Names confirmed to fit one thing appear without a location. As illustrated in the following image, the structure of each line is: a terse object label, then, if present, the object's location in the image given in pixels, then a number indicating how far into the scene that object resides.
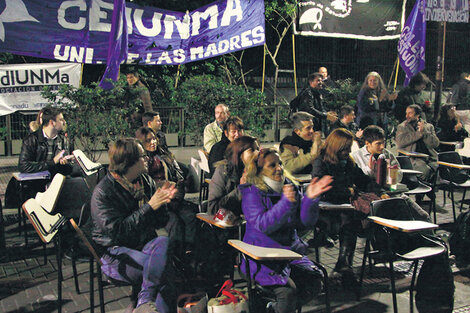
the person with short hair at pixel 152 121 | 7.66
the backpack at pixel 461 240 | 5.80
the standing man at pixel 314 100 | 10.02
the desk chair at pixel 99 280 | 4.09
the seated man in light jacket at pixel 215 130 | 8.16
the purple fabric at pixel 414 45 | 11.91
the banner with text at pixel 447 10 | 11.95
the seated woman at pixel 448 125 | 10.16
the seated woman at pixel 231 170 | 5.01
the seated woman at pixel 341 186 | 5.55
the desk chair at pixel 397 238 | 4.83
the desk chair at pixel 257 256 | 3.84
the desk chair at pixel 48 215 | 4.36
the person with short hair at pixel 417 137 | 8.57
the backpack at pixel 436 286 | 4.83
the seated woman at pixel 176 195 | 5.42
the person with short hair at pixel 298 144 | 6.67
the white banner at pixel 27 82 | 12.19
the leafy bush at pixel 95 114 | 9.05
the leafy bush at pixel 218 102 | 11.41
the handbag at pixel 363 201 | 5.43
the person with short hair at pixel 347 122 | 8.94
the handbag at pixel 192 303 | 4.06
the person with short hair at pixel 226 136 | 6.79
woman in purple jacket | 4.02
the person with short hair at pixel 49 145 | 6.82
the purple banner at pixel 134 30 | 8.94
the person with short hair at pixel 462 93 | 13.50
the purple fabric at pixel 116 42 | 8.54
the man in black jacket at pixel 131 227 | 3.96
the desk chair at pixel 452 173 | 8.07
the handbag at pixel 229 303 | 3.97
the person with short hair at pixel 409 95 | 10.73
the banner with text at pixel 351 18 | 13.11
